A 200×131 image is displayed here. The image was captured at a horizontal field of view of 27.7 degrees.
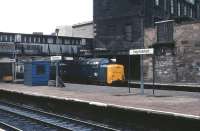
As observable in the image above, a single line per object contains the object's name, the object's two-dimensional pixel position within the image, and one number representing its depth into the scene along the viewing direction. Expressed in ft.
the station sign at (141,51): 56.31
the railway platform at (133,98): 41.63
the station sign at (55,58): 76.29
